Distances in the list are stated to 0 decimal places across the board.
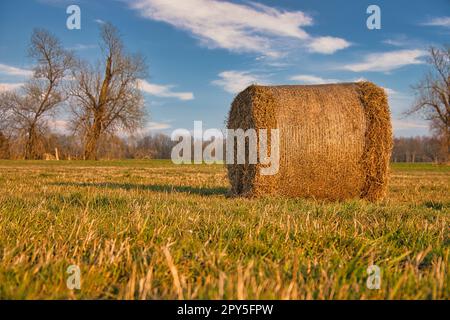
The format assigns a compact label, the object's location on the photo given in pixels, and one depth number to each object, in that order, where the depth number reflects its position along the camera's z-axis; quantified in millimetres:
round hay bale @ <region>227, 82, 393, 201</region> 7340
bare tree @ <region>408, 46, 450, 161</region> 44094
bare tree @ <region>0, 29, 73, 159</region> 44906
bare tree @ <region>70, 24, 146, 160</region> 44094
